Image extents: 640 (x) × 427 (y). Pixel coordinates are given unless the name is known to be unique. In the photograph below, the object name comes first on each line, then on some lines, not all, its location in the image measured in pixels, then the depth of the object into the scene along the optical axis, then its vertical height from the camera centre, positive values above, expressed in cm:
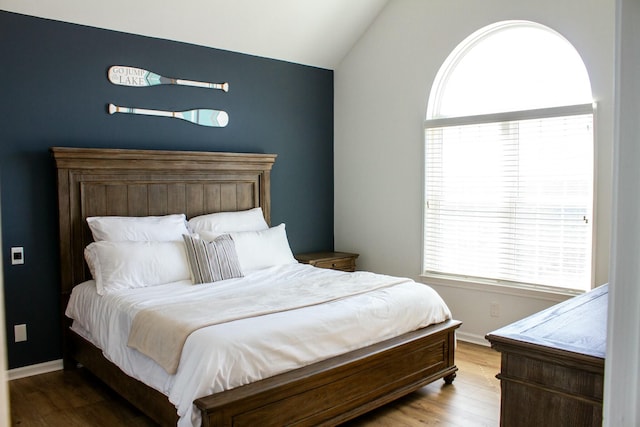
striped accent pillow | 371 -49
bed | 255 -90
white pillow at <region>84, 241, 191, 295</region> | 349 -49
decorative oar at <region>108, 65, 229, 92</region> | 402 +89
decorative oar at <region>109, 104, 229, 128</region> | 411 +63
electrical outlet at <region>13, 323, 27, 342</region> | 367 -97
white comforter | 244 -76
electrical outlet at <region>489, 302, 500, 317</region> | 435 -98
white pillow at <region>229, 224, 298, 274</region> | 415 -46
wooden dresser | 142 -51
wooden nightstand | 492 -65
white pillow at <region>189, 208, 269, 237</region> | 431 -26
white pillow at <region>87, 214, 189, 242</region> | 376 -27
